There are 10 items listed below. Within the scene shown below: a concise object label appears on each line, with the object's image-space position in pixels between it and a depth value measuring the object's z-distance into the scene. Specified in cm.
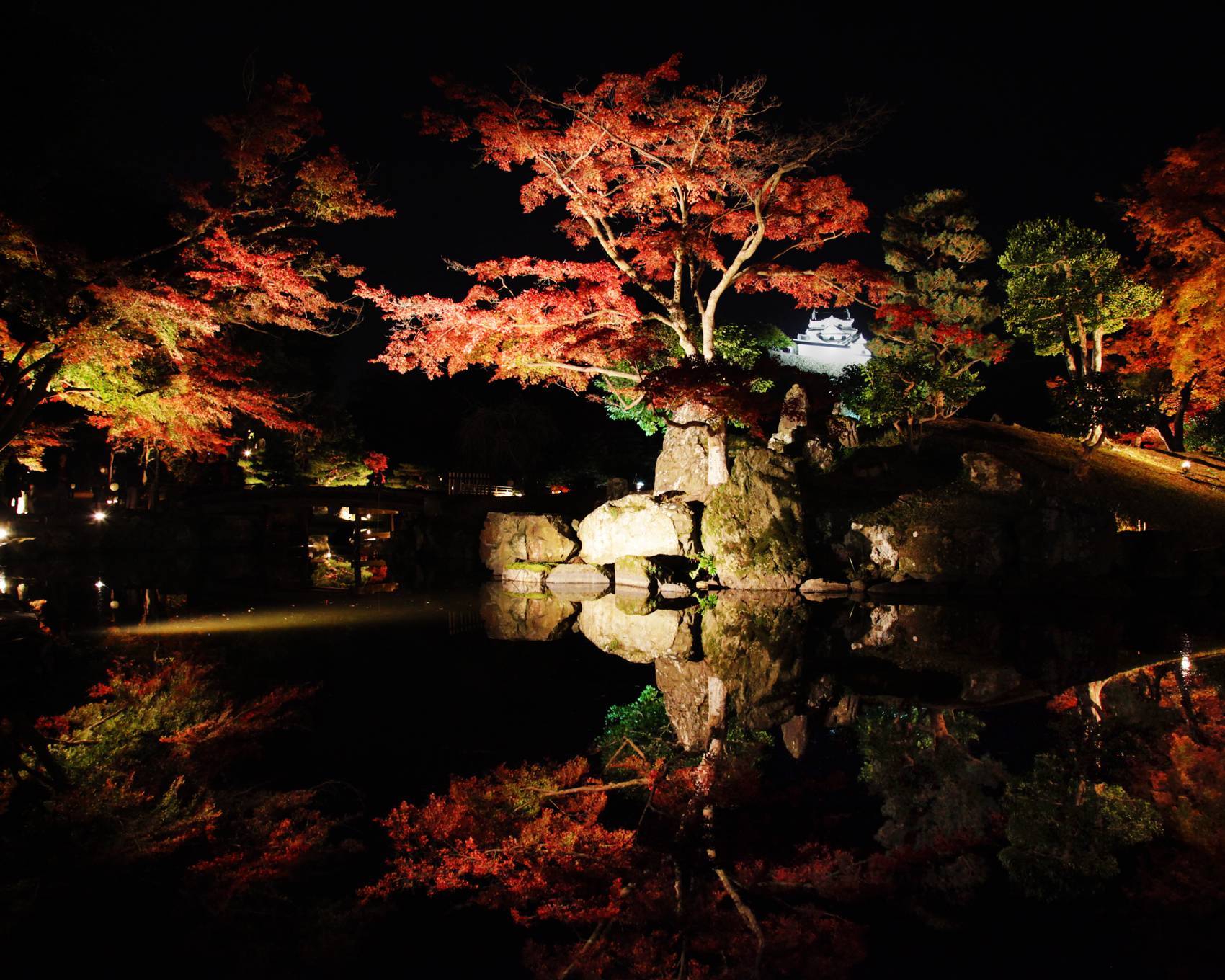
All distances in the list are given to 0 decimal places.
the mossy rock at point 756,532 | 1520
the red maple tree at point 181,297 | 1055
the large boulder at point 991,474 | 1616
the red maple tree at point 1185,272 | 1894
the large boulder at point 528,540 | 1808
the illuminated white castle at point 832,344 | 5236
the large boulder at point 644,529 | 1580
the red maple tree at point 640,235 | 1338
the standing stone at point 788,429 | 1825
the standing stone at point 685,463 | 1727
